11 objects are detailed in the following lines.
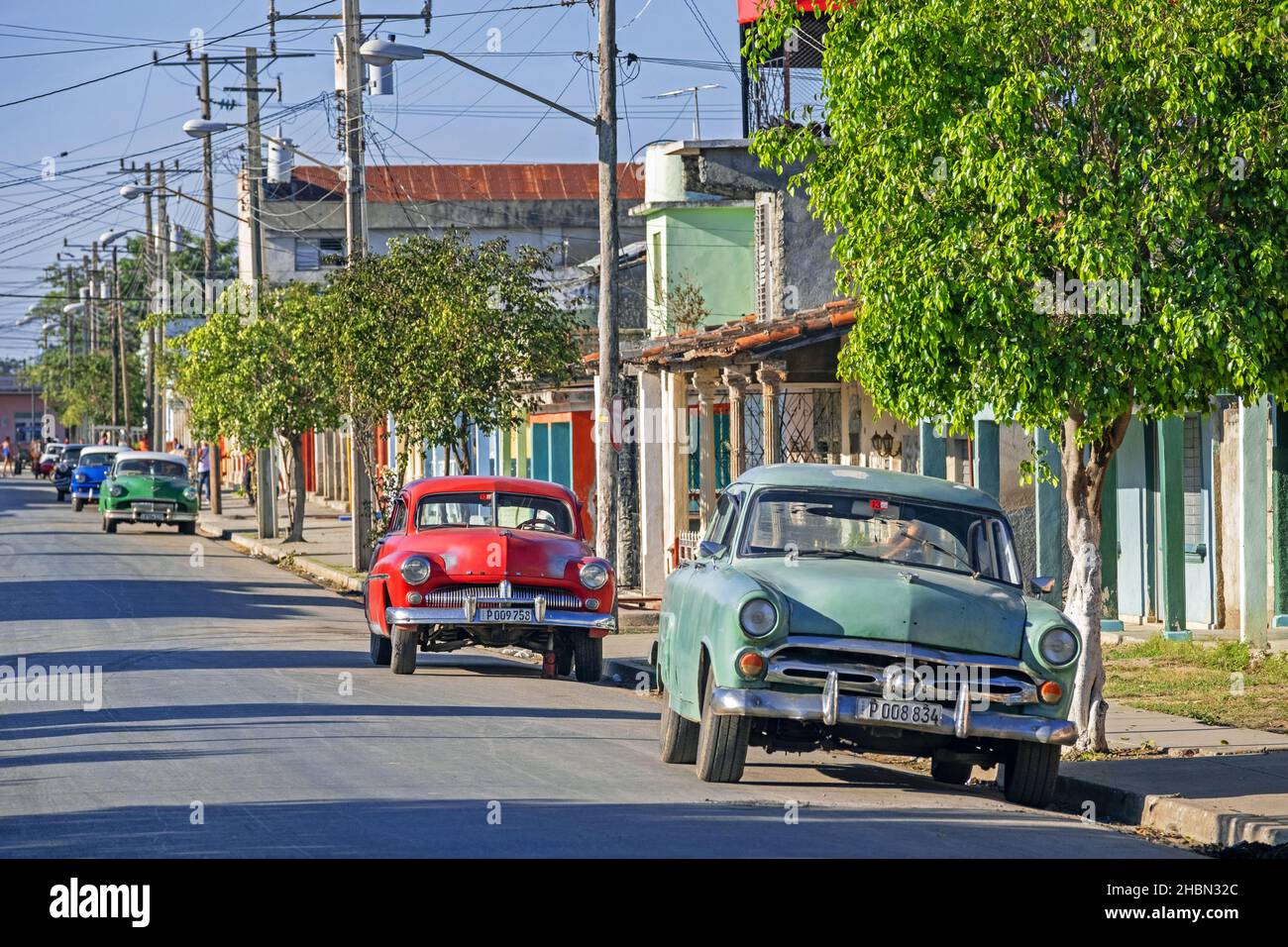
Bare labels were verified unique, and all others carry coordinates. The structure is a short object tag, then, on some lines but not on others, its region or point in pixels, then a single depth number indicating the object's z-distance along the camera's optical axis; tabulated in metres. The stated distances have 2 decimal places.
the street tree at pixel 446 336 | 25.70
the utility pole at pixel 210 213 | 45.69
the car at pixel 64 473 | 61.22
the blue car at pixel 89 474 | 51.78
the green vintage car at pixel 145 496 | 41.16
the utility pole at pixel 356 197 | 29.30
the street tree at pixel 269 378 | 36.62
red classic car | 16.41
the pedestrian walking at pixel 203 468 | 59.24
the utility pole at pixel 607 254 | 21.48
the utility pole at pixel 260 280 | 39.09
